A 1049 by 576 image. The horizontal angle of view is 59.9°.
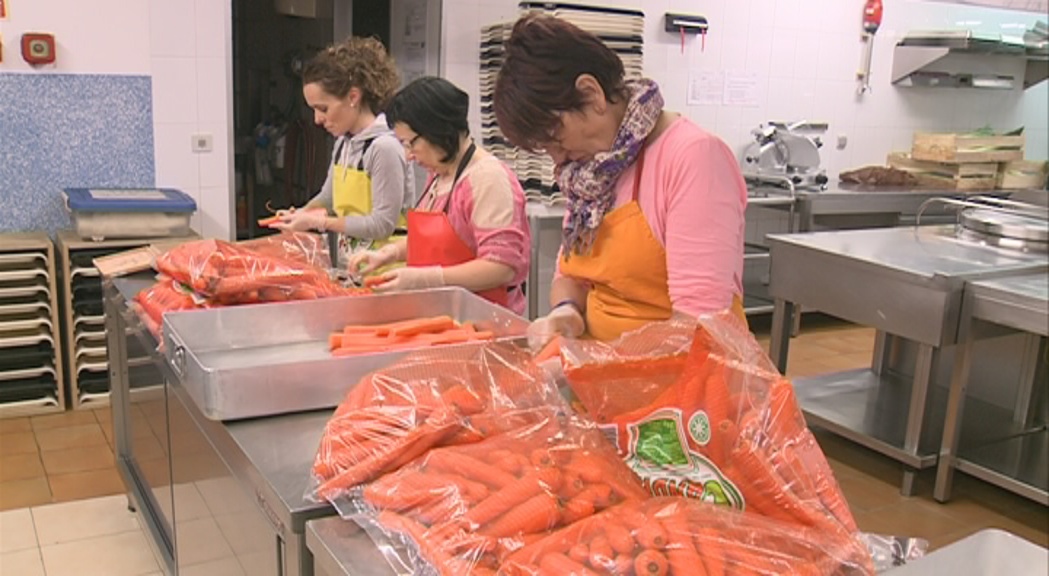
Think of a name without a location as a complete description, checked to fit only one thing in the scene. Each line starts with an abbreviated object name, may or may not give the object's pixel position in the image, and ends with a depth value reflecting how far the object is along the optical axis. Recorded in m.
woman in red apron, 2.39
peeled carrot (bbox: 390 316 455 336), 1.93
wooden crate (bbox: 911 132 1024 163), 5.98
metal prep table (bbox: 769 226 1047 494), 3.13
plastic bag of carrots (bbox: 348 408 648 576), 1.03
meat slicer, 5.61
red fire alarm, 3.85
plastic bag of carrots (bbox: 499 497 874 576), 0.93
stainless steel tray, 1.62
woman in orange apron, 1.63
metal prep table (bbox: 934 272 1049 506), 3.12
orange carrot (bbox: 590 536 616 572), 0.94
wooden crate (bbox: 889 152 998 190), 6.00
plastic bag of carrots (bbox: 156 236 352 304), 2.10
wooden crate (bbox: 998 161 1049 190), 5.80
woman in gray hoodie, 2.94
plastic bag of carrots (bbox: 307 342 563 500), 1.25
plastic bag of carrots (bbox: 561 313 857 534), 1.04
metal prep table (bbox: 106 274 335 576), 1.40
